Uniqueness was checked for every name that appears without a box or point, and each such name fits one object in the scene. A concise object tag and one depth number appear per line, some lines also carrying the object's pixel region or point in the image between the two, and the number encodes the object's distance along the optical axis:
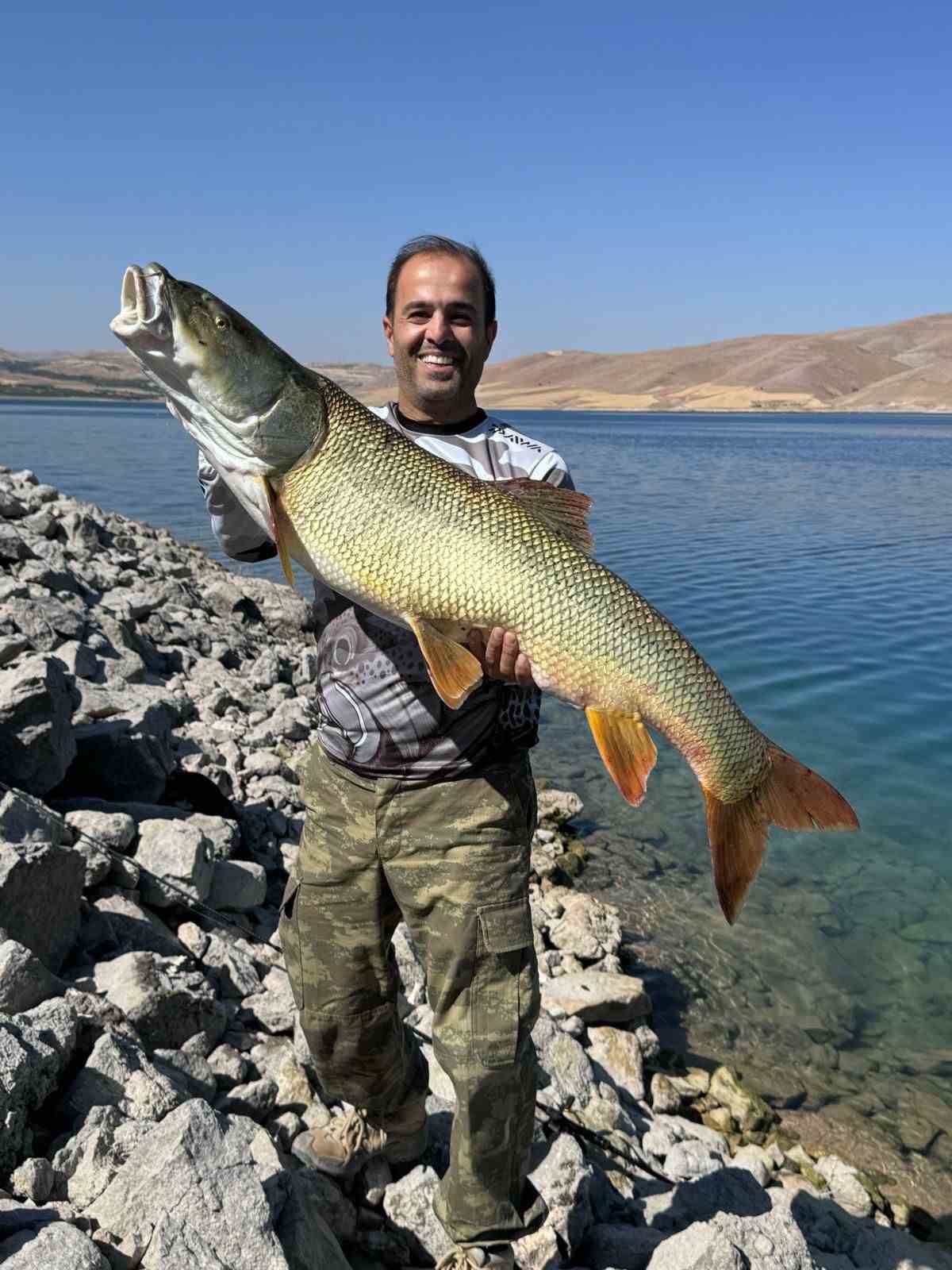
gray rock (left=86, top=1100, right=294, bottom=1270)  2.35
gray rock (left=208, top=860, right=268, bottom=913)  4.94
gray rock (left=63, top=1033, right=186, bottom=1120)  2.92
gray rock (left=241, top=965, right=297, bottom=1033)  4.11
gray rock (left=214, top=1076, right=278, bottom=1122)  3.47
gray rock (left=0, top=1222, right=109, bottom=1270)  2.13
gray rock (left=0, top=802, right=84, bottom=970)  3.51
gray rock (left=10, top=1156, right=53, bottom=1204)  2.54
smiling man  2.95
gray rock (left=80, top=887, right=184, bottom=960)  4.01
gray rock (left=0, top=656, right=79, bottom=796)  4.64
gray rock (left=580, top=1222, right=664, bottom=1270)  3.35
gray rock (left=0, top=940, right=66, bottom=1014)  3.06
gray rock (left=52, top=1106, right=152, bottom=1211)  2.62
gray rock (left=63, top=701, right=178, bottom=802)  5.37
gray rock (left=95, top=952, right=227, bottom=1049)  3.57
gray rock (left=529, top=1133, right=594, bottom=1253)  3.37
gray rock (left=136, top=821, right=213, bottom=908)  4.54
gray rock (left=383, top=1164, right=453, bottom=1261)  3.19
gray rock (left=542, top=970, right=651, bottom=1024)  5.41
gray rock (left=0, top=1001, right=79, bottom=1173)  2.63
